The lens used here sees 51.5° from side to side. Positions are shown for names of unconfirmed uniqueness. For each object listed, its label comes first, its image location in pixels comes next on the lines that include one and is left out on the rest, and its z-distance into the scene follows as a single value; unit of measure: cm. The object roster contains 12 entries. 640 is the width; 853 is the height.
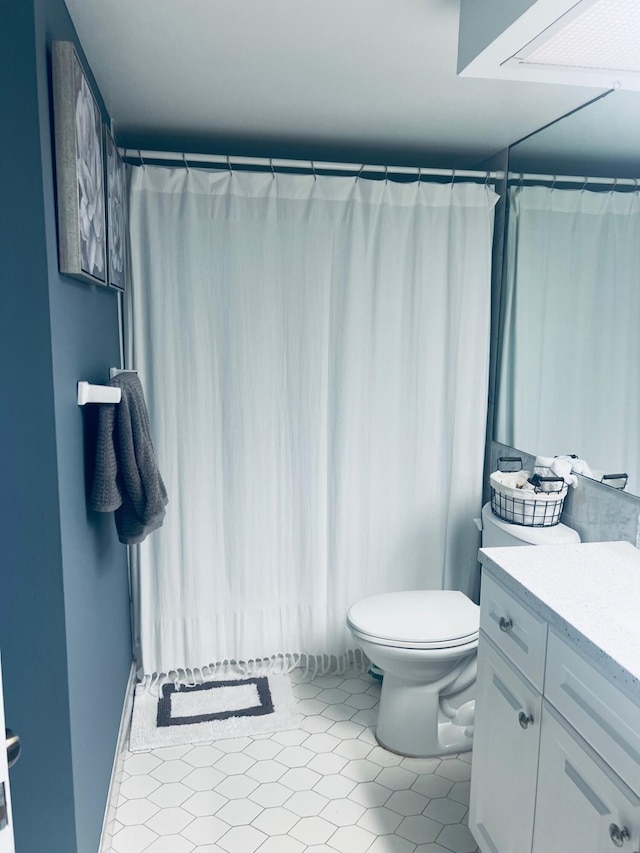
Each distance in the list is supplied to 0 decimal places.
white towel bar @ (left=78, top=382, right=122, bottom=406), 162
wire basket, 218
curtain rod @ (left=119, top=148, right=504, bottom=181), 244
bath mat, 242
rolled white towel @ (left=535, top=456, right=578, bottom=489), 220
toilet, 217
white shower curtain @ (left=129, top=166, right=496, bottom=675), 254
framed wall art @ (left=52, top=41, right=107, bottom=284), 140
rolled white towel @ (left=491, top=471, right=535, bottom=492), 229
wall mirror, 195
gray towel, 173
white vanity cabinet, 117
